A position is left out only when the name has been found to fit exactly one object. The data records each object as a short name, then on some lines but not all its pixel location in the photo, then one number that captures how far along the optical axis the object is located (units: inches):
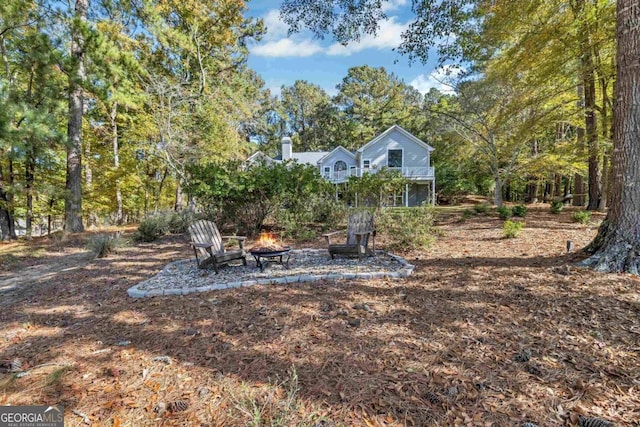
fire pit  183.9
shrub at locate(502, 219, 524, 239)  255.1
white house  767.1
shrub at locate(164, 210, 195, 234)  351.8
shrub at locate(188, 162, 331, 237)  307.1
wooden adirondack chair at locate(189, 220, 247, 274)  184.7
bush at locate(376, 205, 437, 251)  231.3
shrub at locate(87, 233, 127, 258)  251.9
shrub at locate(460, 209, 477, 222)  415.2
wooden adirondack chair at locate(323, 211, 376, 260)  203.0
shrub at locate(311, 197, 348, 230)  351.0
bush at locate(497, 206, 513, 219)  381.6
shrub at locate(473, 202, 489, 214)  450.0
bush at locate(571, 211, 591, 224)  310.2
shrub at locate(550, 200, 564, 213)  416.6
